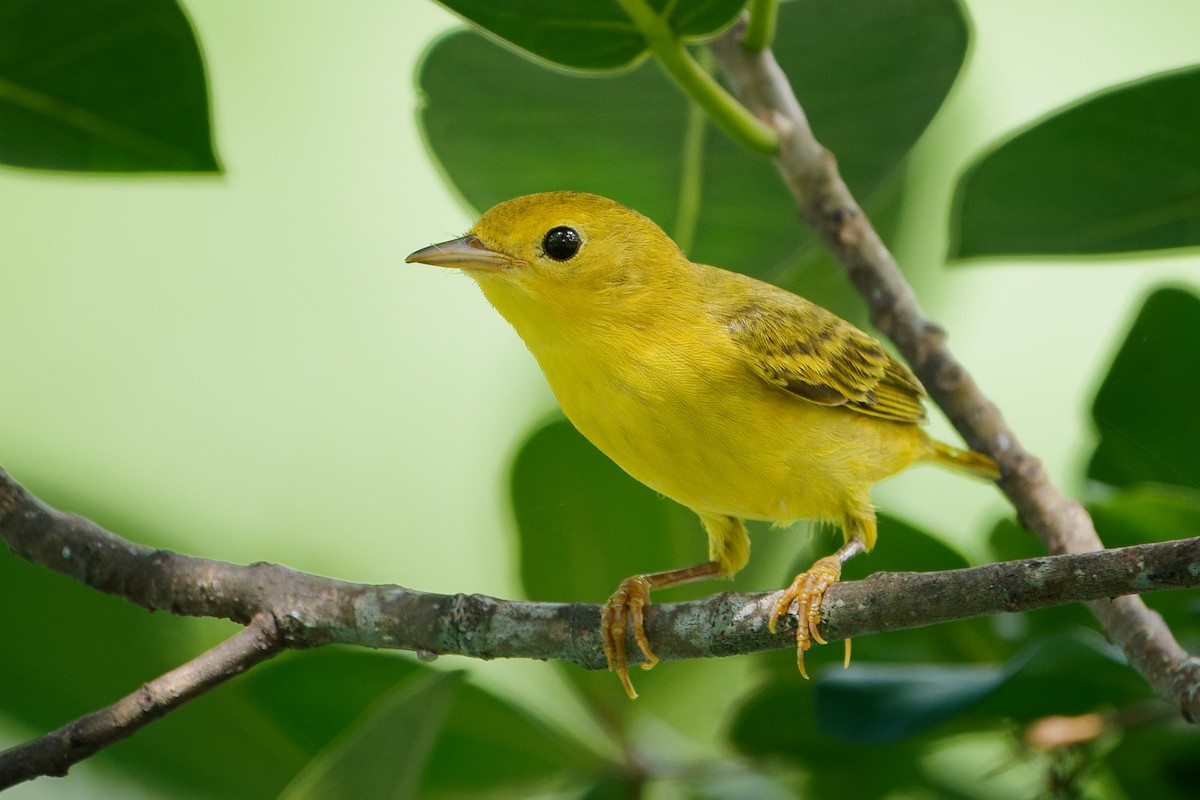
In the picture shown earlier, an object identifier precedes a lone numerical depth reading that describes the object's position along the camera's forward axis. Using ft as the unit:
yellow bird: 6.81
